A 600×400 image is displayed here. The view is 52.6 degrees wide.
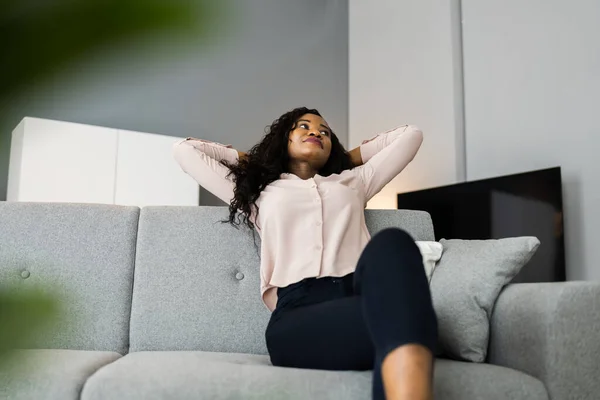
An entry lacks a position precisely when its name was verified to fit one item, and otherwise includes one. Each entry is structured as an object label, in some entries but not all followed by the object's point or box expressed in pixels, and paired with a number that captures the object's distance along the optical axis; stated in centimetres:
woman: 107
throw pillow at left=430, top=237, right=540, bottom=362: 147
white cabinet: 316
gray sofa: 124
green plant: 21
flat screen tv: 294
